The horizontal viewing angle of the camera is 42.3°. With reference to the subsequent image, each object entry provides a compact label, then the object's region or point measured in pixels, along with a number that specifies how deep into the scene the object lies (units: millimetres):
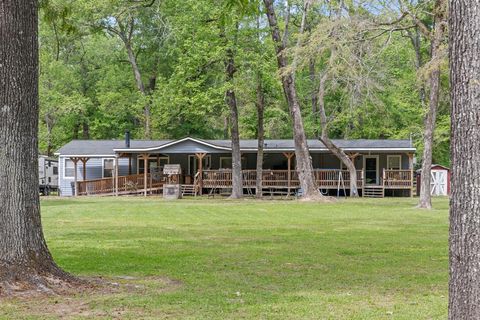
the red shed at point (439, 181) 36375
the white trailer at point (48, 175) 37812
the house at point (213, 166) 33250
